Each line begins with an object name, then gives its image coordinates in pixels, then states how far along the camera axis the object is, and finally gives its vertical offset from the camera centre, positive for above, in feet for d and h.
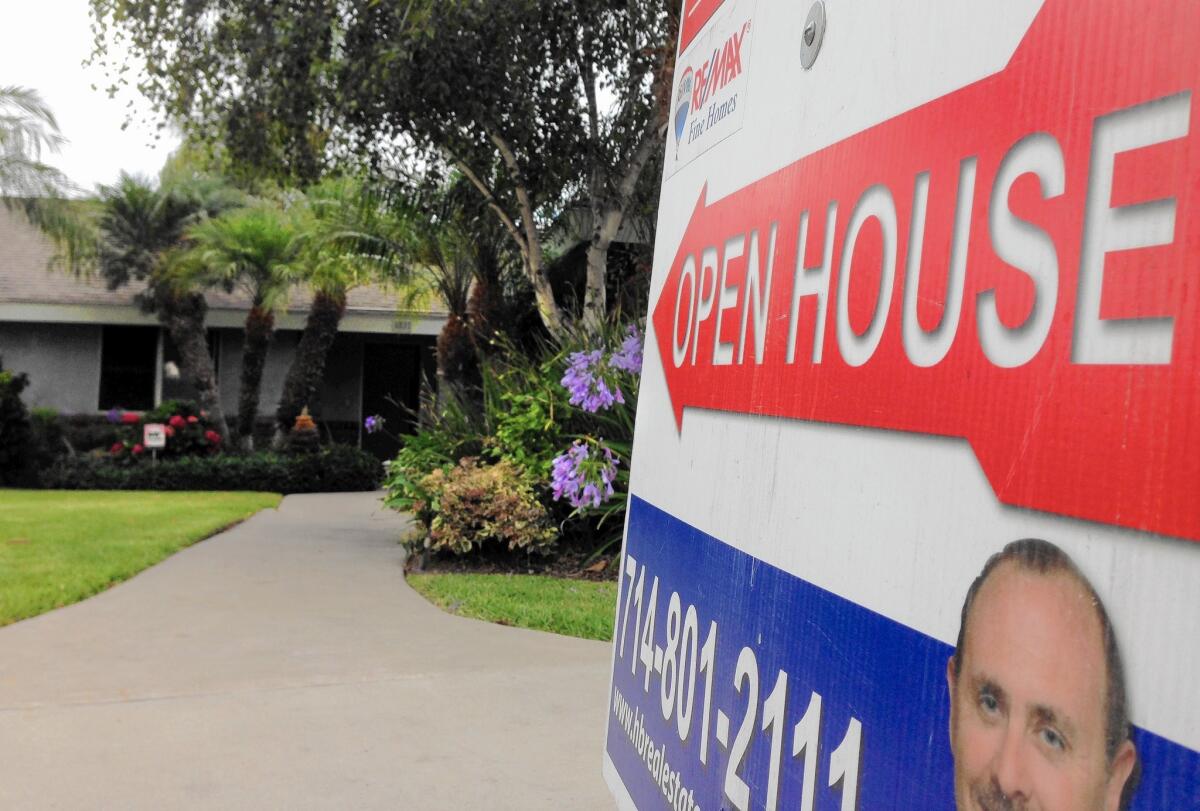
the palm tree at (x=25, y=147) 70.23 +10.91
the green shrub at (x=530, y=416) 34.24 -1.44
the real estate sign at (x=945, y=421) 3.16 -0.06
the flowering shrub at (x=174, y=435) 68.95 -5.79
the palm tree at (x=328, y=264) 54.85 +4.51
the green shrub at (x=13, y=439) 67.26 -6.65
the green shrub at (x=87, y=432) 74.18 -6.48
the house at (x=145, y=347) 76.74 -0.42
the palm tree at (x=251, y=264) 71.00 +4.85
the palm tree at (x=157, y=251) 74.13 +5.39
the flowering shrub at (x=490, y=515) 32.42 -4.20
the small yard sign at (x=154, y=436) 66.08 -5.64
